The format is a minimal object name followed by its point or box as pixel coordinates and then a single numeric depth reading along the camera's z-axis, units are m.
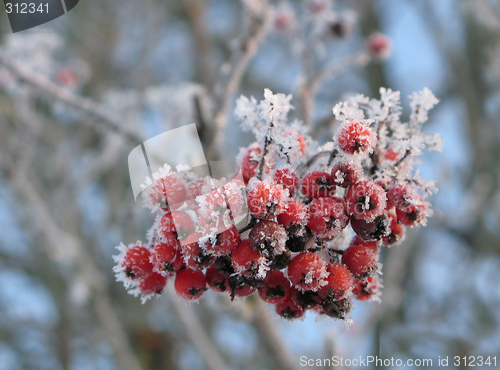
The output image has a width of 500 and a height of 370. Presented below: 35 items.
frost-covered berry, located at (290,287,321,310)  0.33
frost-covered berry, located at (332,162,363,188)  0.32
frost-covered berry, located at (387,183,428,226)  0.32
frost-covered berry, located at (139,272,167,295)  0.33
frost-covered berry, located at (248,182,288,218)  0.32
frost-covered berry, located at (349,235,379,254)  0.34
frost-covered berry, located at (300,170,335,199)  0.33
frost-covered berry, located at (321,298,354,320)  0.33
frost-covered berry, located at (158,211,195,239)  0.33
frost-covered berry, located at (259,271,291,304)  0.33
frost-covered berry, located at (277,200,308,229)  0.32
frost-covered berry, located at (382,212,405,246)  0.33
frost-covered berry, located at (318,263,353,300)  0.32
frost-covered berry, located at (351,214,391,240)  0.32
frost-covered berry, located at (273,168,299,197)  0.33
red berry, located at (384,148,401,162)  0.34
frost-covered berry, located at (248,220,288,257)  0.32
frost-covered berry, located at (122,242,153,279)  0.33
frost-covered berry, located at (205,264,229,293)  0.33
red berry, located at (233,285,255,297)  0.33
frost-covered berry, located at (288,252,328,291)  0.32
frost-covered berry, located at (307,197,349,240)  0.32
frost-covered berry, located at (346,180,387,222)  0.32
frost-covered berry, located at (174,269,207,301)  0.33
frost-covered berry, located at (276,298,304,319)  0.34
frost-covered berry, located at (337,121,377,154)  0.32
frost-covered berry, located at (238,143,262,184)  0.33
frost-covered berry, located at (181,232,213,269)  0.32
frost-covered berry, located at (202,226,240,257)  0.32
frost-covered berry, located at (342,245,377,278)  0.33
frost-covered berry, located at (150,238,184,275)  0.32
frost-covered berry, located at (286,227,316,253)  0.32
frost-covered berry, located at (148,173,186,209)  0.33
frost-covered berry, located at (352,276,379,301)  0.34
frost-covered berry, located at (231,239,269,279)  0.32
